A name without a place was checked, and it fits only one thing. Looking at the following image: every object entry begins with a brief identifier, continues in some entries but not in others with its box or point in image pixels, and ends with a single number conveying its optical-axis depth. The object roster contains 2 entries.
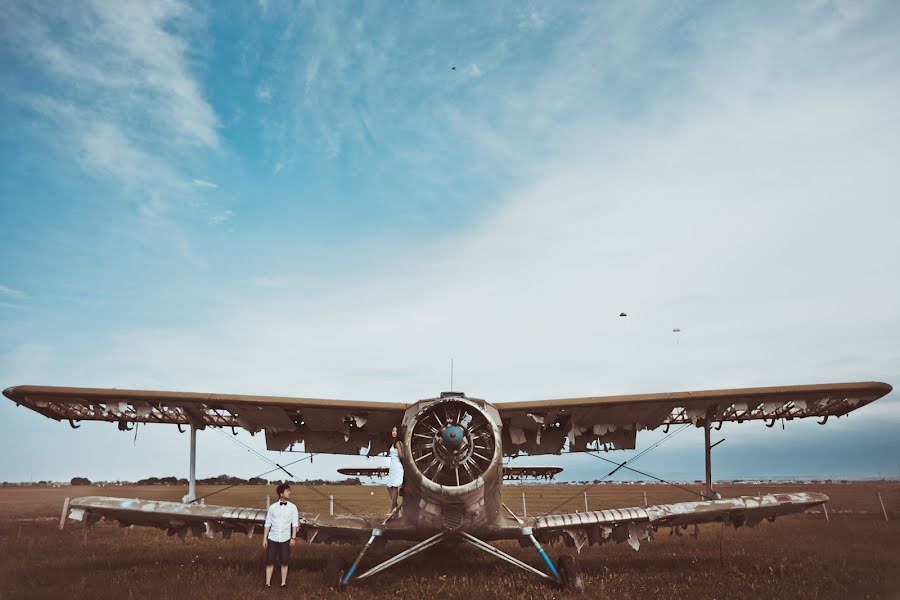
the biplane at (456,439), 9.92
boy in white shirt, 10.11
